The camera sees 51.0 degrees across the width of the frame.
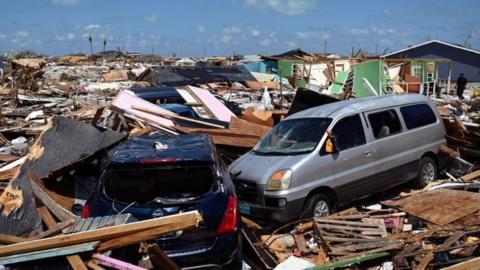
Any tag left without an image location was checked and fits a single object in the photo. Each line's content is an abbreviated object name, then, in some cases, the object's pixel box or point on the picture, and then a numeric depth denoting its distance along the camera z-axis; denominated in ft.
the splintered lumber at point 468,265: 16.25
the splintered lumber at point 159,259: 13.76
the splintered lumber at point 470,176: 30.39
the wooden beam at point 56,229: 14.90
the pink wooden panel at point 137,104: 34.99
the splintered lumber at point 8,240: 16.38
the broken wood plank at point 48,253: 13.24
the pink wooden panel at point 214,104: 43.24
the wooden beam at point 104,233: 13.52
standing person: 101.35
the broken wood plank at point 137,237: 13.71
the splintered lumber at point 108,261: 13.48
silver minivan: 23.99
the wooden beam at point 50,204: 19.85
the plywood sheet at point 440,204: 22.54
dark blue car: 16.39
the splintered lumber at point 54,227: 13.08
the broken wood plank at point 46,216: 19.04
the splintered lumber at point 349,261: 18.54
